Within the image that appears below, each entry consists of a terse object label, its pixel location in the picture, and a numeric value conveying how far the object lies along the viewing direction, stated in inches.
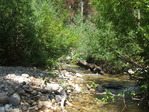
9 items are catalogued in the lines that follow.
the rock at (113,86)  342.2
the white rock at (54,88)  237.7
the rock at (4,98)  170.3
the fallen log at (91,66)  574.6
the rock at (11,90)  193.8
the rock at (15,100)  176.9
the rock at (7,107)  159.9
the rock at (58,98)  215.5
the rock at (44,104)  191.6
